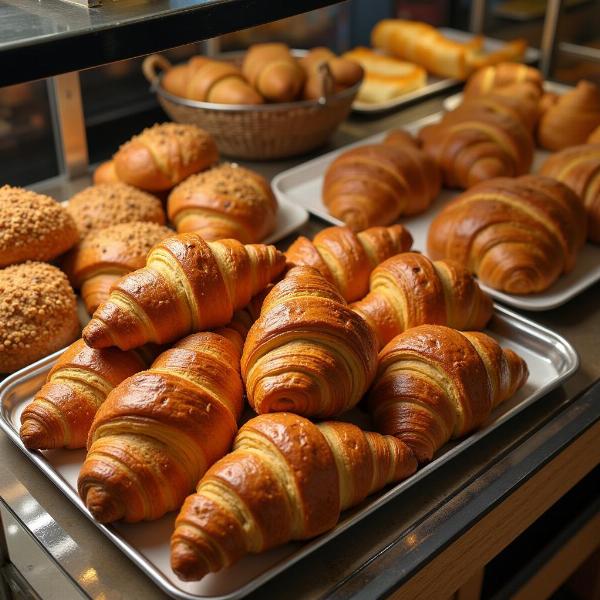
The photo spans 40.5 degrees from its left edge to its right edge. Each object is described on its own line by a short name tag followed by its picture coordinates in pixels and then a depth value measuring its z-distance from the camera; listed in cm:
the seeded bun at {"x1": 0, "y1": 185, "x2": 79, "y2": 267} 128
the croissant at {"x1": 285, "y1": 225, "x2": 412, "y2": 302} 129
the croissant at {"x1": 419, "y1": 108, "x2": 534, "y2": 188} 173
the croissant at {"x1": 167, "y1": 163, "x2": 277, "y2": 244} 145
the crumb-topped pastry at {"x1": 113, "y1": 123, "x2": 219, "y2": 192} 154
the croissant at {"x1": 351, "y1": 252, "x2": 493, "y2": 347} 120
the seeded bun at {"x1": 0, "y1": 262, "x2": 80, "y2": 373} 119
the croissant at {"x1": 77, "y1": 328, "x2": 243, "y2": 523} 91
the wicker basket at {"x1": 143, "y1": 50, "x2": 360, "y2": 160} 179
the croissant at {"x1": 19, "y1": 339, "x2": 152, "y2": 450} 102
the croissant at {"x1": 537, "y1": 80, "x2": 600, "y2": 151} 193
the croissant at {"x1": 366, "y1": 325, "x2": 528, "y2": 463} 103
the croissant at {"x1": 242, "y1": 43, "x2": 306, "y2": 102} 184
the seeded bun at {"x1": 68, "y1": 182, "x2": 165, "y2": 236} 143
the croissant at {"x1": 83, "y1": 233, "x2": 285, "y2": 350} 103
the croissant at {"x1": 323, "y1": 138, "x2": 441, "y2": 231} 160
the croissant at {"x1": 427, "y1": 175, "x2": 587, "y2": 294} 142
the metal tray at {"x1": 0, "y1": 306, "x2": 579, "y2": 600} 89
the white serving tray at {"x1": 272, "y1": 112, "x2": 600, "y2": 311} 143
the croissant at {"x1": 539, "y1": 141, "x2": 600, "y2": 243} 160
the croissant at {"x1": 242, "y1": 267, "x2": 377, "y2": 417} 97
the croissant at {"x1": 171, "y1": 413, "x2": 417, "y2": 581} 85
